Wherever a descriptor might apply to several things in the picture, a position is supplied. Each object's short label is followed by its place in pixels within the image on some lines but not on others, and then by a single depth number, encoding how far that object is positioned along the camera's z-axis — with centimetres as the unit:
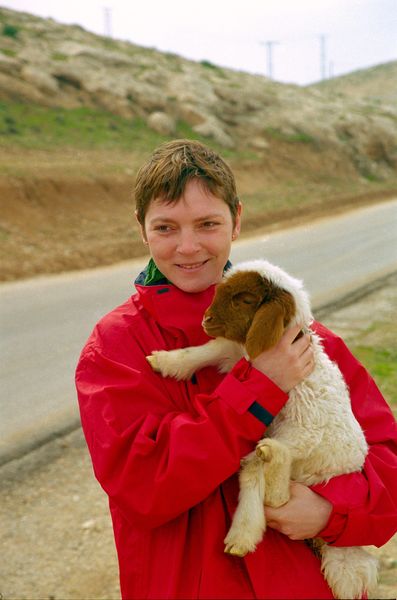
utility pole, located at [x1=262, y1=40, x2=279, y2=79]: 7631
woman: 205
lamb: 224
